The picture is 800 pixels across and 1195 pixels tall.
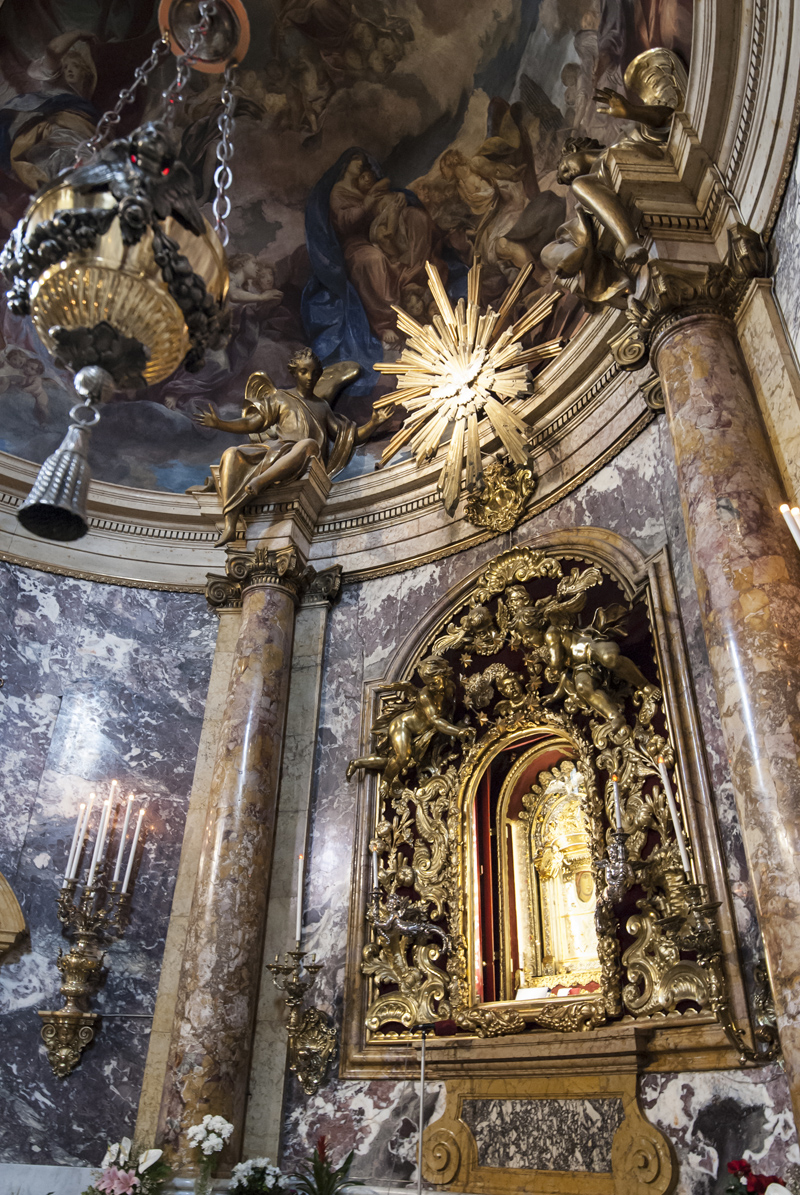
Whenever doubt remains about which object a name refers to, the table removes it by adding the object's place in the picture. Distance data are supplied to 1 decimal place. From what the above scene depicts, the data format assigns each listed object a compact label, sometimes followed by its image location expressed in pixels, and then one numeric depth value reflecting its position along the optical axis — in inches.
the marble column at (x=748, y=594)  143.3
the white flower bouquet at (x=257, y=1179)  215.5
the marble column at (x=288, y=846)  251.9
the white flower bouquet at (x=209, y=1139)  217.6
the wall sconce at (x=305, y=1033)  250.2
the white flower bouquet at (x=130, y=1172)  205.5
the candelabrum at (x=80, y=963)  265.1
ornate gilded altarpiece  190.4
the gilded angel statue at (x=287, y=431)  342.6
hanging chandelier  135.4
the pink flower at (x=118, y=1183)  204.8
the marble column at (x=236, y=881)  237.9
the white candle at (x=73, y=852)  281.1
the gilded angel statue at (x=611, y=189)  214.8
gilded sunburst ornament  308.0
